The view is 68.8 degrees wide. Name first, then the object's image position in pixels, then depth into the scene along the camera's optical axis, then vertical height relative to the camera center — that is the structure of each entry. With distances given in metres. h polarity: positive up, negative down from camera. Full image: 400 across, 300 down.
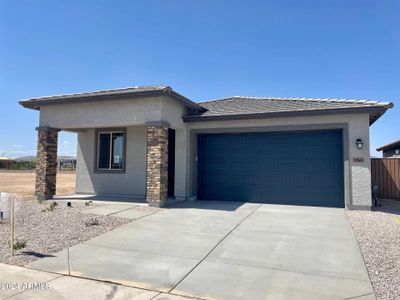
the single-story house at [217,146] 10.43 +0.82
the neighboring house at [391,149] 22.36 +1.50
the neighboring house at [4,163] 51.44 +0.41
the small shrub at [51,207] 9.70 -1.43
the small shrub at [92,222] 7.73 -1.53
